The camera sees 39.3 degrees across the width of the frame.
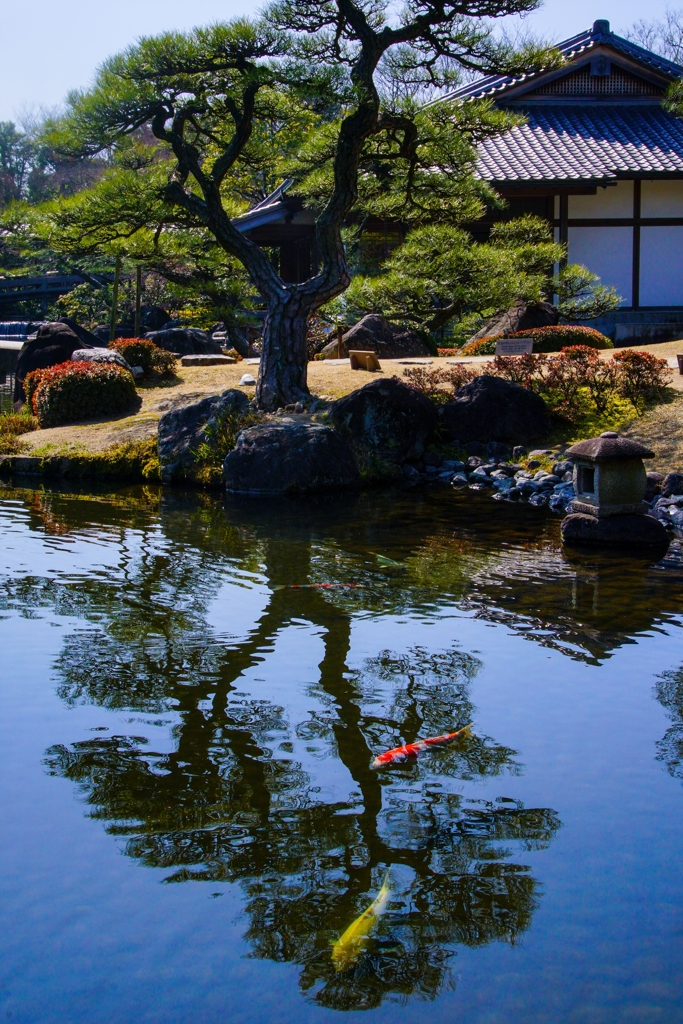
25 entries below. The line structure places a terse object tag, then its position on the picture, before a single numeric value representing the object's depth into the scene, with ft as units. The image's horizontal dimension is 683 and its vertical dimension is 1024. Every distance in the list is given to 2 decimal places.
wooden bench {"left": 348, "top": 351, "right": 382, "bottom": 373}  56.44
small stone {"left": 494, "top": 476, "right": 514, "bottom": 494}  41.50
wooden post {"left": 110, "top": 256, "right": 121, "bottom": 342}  76.35
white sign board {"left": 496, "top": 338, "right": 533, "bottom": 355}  58.08
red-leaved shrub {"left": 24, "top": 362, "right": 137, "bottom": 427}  55.16
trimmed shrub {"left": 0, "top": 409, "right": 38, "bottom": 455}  53.67
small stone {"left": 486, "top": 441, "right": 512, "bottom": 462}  45.57
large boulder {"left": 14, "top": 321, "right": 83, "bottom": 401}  64.85
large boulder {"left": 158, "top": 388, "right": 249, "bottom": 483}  45.75
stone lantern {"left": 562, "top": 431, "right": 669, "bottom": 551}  30.96
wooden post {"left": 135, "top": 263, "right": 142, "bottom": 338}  76.79
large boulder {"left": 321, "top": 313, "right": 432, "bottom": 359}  65.00
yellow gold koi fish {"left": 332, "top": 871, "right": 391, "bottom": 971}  10.85
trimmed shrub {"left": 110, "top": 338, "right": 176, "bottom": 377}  62.18
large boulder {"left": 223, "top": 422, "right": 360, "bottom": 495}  41.27
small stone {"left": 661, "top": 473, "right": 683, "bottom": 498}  37.09
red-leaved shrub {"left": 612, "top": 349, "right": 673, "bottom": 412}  46.98
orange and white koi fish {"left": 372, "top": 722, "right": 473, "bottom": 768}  15.48
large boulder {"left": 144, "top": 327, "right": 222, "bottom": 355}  76.38
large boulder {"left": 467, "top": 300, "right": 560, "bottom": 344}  65.87
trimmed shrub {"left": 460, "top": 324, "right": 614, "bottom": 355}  60.85
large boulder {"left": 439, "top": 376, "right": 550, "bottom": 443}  46.60
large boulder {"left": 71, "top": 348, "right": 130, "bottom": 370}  59.93
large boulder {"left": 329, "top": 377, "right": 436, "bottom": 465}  44.39
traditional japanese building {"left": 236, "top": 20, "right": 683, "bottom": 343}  73.72
